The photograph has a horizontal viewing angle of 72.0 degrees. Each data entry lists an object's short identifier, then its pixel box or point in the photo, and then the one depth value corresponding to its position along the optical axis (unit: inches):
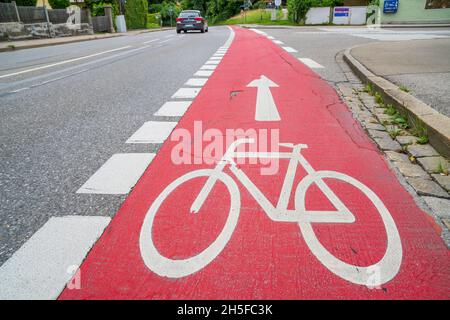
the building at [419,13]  1219.2
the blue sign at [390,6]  1216.7
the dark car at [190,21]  971.3
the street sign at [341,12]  1342.3
